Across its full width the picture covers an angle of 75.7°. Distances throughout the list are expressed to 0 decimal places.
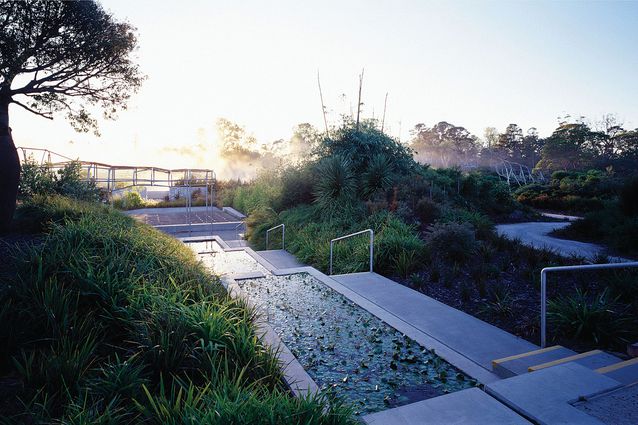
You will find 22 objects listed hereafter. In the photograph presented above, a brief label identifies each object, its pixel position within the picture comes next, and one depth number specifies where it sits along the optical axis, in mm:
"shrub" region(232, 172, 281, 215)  15602
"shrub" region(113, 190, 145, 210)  20845
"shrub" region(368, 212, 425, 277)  7633
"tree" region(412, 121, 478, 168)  75500
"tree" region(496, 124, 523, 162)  62062
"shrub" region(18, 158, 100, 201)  11656
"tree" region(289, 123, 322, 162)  16484
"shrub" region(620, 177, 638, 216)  11047
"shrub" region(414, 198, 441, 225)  11031
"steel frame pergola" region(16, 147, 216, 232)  17217
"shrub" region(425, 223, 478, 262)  7891
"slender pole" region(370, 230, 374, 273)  7607
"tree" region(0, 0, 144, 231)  7711
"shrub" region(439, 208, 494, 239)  9914
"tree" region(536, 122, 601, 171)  43625
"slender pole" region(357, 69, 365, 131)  16916
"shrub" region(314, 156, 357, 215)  12250
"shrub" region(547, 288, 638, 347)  4465
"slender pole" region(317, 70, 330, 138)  17878
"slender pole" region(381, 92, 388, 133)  19664
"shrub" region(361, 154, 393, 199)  12719
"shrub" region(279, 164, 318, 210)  14391
